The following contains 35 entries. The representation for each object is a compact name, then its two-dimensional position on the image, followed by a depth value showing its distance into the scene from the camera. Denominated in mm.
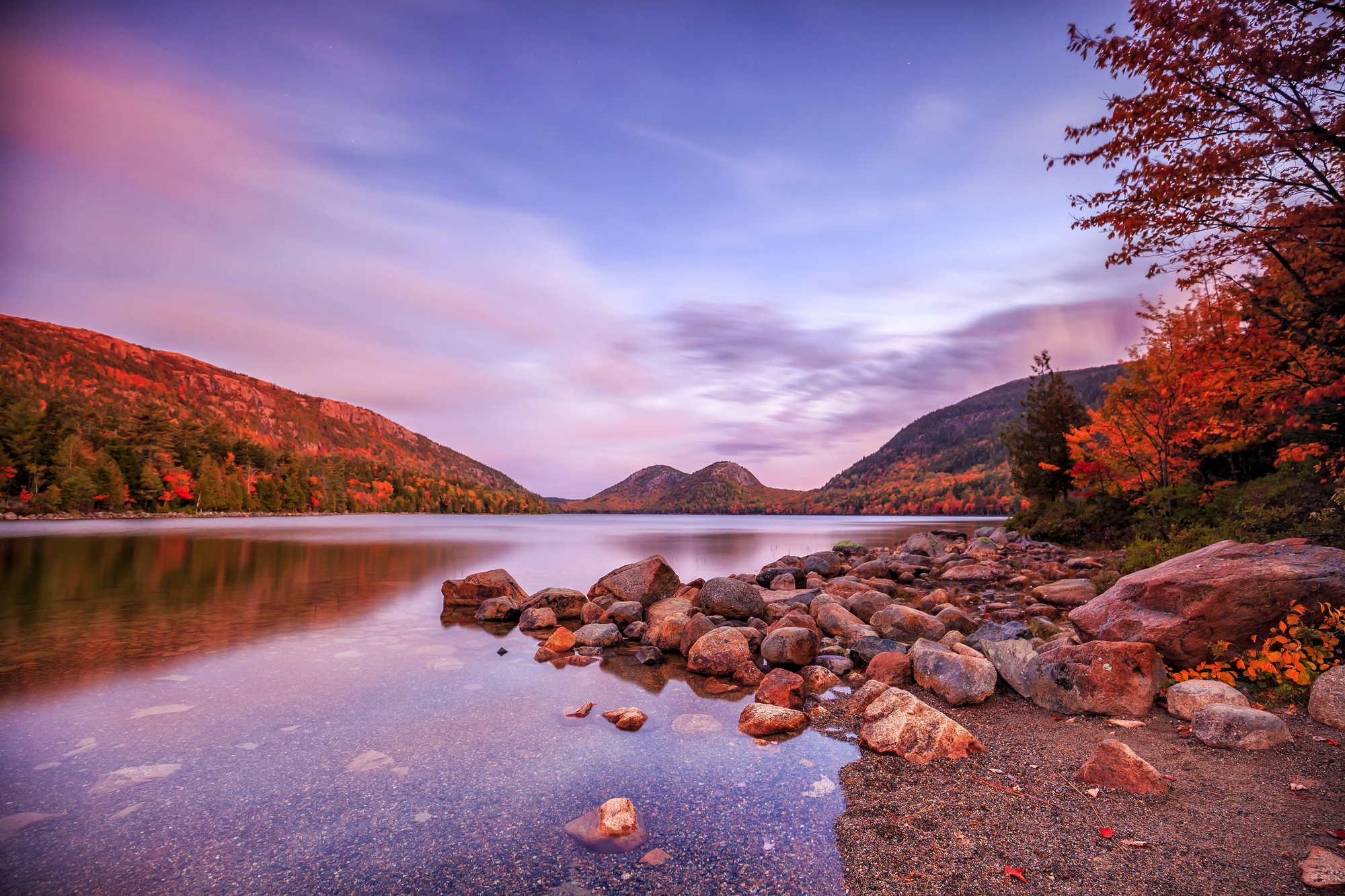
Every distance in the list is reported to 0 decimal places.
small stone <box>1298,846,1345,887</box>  3654
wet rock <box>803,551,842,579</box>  24562
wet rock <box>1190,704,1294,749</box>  5707
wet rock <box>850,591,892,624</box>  14008
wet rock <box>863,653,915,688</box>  9148
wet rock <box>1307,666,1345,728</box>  5910
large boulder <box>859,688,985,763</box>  6445
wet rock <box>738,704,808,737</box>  7613
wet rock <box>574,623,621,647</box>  12641
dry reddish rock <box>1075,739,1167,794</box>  5191
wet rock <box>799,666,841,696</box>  9359
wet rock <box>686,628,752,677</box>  10219
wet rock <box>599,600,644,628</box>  13859
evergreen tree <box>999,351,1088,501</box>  35781
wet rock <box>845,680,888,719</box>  8039
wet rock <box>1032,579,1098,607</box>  14281
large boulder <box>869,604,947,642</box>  11445
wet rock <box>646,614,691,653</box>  12156
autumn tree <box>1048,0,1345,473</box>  6977
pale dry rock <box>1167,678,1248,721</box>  6625
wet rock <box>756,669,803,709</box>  8617
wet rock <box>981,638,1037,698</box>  8133
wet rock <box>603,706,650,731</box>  7852
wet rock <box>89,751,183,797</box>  6063
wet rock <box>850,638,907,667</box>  10406
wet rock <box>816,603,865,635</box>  12703
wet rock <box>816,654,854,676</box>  10133
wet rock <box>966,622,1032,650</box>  9555
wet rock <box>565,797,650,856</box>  4957
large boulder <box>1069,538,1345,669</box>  7352
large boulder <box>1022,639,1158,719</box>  7148
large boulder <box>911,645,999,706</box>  8078
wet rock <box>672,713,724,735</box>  7801
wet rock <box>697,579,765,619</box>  14258
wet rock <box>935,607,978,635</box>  12055
